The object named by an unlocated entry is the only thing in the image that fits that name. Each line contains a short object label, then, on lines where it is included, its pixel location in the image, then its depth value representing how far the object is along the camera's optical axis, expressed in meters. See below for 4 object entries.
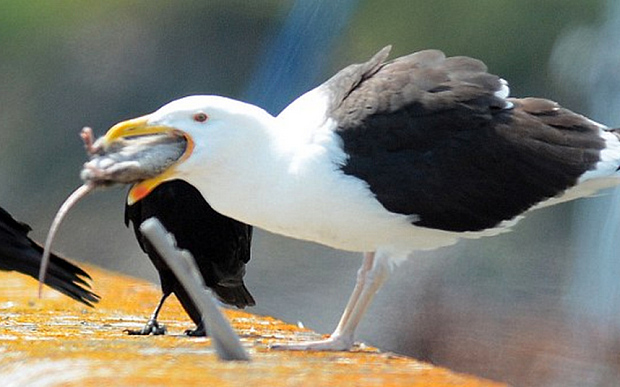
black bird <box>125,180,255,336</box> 10.67
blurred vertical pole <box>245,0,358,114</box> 18.17
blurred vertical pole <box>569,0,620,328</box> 15.30
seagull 9.14
